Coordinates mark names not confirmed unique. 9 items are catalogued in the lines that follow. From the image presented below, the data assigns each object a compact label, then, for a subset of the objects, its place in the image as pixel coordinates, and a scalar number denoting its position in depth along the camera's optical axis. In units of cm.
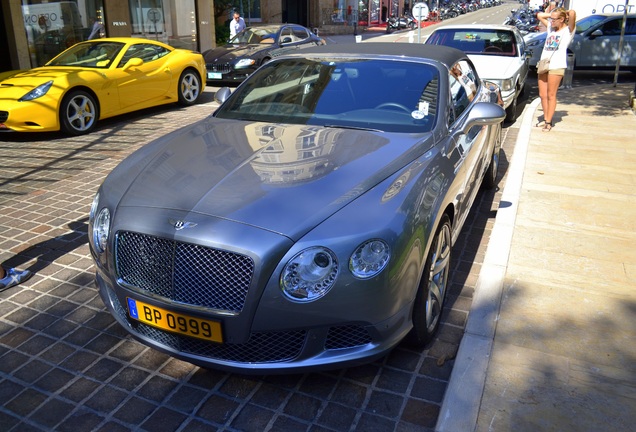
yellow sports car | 845
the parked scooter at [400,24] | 3941
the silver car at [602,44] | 1476
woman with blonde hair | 855
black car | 1366
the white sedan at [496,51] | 930
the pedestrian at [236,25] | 1792
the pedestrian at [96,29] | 1575
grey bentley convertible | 268
